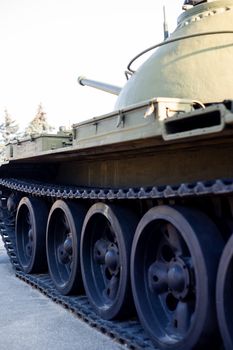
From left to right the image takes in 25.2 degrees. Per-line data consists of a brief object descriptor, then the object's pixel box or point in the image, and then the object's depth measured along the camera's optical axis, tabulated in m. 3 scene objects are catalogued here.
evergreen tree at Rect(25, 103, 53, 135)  52.09
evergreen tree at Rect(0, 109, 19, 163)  50.31
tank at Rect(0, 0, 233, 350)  3.79
